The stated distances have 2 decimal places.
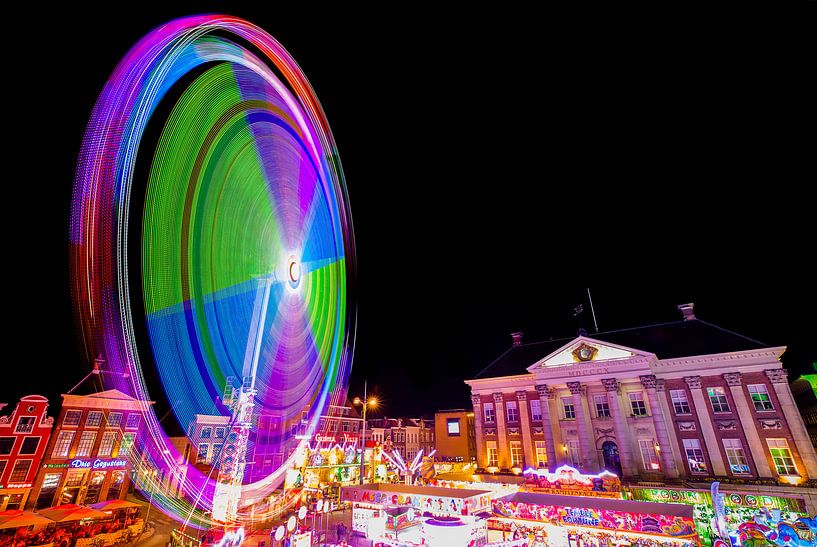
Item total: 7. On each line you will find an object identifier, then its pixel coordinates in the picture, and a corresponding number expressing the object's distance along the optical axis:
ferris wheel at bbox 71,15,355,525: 15.46
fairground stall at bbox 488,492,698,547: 15.28
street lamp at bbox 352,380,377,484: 30.73
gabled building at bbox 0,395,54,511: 29.05
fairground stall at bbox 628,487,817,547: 16.27
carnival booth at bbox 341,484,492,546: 16.44
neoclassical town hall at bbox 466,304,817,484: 29.16
